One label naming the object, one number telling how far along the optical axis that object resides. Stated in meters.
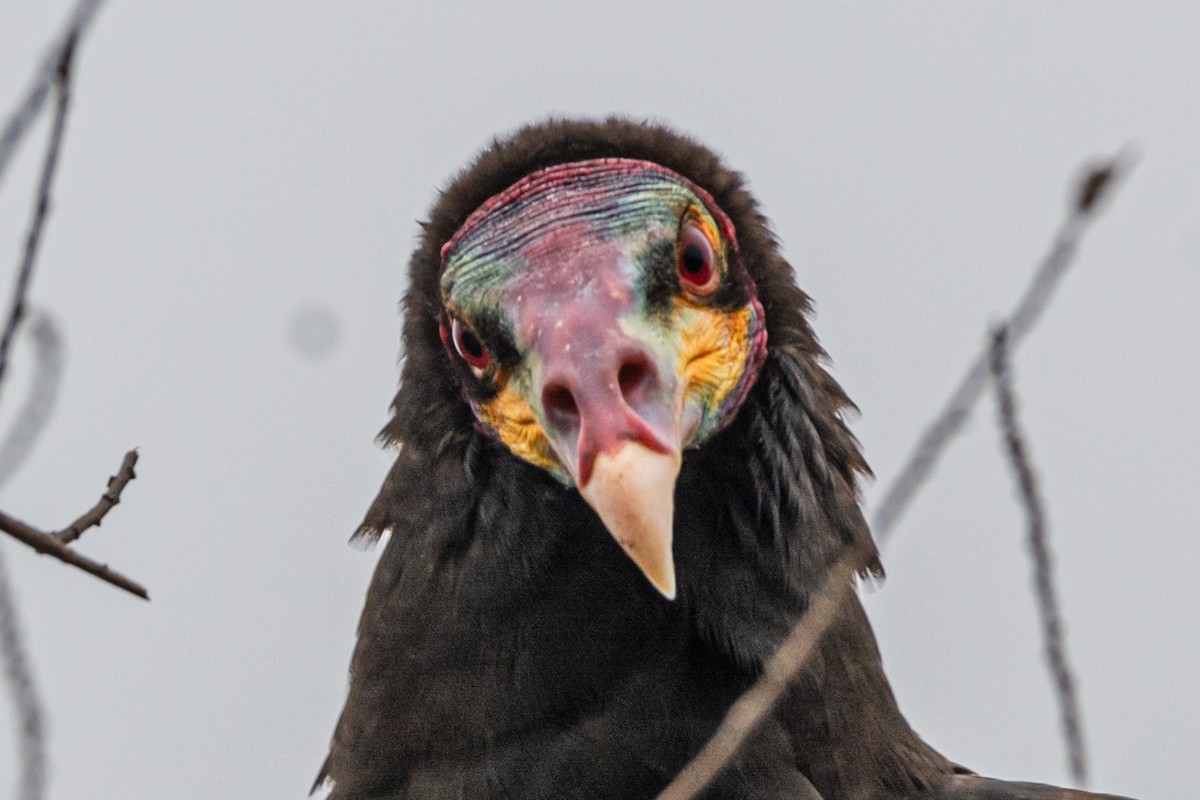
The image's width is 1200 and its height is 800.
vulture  6.62
